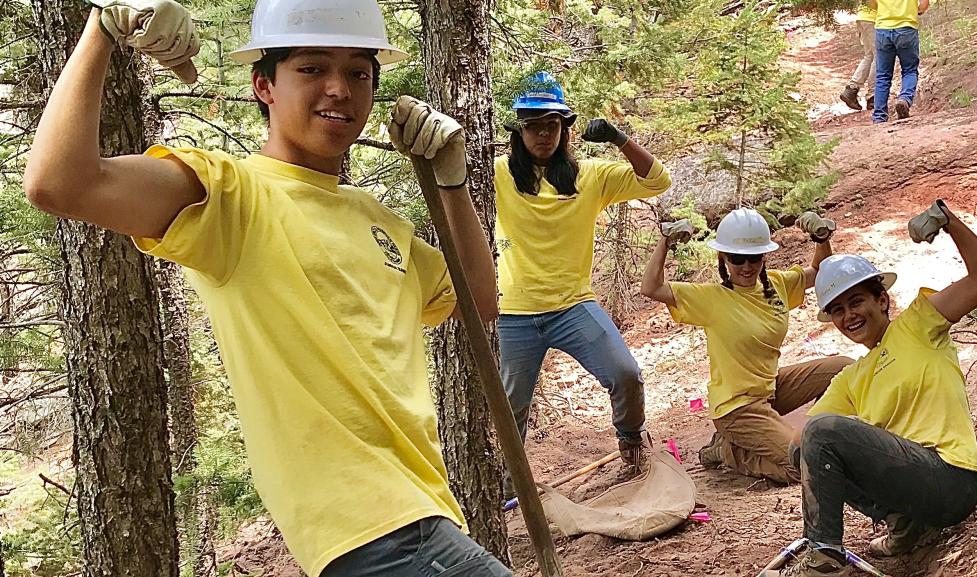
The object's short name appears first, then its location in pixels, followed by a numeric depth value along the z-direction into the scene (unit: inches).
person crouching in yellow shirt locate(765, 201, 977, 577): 137.8
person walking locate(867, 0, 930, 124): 397.4
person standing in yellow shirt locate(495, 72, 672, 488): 198.7
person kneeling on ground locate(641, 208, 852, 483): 204.2
